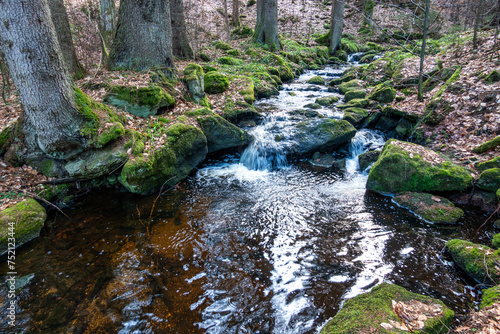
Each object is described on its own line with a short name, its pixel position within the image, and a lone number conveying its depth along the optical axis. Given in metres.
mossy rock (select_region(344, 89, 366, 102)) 11.23
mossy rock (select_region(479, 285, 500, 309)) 3.02
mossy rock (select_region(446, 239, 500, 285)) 3.59
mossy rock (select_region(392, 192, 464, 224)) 5.17
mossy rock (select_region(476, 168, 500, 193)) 5.27
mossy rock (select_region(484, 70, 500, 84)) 7.16
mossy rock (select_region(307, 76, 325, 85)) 14.46
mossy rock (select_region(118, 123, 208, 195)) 5.89
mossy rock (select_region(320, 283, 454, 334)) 2.51
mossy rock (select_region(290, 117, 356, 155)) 8.27
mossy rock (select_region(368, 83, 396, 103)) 9.70
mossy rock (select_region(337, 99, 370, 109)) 10.23
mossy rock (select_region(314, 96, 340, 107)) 10.98
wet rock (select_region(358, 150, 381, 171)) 7.66
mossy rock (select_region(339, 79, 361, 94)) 12.25
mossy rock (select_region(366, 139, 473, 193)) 5.62
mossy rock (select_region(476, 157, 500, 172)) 5.48
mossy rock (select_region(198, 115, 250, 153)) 7.75
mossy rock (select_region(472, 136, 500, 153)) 5.88
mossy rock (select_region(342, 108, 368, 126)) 9.30
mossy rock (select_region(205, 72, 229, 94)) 9.80
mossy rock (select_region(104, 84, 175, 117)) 6.88
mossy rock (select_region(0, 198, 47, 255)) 4.44
